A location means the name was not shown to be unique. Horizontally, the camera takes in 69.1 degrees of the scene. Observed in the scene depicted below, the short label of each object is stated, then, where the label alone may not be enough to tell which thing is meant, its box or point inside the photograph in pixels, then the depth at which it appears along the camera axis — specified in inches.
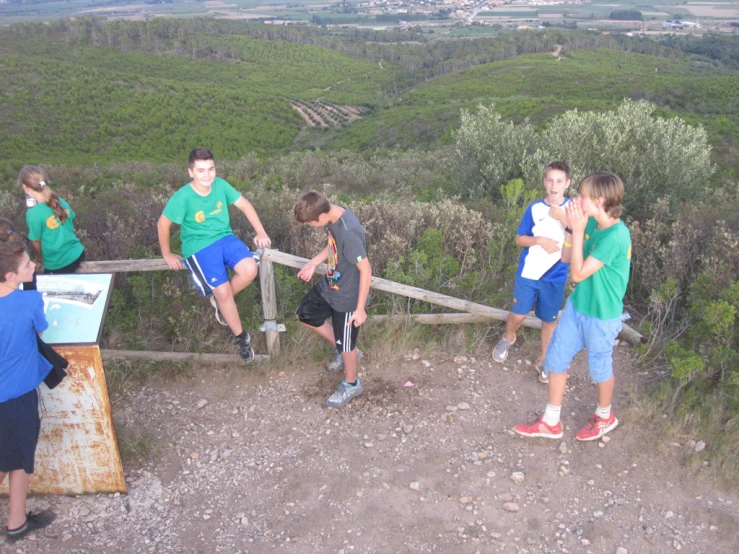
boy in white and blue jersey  147.4
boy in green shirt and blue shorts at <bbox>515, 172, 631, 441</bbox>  120.2
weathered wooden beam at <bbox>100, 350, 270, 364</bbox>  172.9
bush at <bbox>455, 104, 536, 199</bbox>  413.4
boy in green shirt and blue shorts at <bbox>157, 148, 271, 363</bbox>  149.6
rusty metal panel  119.0
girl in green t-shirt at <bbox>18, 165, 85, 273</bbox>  162.1
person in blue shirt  106.3
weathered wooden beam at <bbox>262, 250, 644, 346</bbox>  167.4
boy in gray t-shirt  135.2
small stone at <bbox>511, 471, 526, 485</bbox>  132.3
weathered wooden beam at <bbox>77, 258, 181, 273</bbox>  167.5
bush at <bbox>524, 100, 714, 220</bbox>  319.0
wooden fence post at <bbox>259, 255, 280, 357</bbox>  166.4
